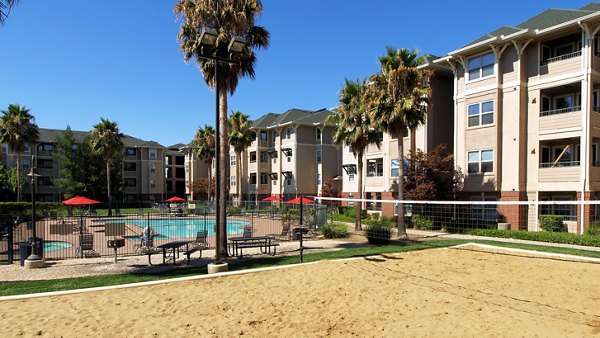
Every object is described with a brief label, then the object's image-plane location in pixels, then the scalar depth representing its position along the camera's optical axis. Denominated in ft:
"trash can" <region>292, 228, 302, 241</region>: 70.69
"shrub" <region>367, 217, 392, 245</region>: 63.30
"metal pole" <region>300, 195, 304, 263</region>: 44.88
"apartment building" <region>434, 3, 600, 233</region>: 71.10
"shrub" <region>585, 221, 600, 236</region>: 64.54
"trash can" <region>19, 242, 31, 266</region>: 47.73
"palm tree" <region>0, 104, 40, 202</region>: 142.31
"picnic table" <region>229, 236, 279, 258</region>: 51.99
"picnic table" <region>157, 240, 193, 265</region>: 46.39
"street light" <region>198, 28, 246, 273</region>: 36.22
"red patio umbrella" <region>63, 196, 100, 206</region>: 84.63
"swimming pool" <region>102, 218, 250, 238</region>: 94.29
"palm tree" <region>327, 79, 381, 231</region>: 85.87
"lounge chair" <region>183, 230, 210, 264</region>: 58.13
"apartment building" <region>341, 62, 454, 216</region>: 97.81
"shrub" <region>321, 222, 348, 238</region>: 72.69
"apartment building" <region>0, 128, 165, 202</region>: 200.75
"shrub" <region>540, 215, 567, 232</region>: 71.82
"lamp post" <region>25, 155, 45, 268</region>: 45.47
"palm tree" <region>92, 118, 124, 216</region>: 152.76
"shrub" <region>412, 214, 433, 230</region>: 84.79
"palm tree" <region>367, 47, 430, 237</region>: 73.15
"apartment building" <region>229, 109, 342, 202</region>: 161.23
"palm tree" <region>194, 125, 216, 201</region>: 166.50
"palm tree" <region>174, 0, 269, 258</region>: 50.96
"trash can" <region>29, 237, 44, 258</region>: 46.44
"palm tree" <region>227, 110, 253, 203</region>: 148.56
